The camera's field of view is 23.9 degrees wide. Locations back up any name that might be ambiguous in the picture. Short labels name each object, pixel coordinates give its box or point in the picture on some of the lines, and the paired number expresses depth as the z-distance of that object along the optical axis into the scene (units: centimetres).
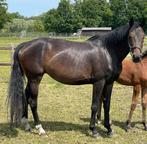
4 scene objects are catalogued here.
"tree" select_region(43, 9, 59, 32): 8069
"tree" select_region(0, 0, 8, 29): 7175
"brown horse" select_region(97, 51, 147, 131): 679
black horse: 613
